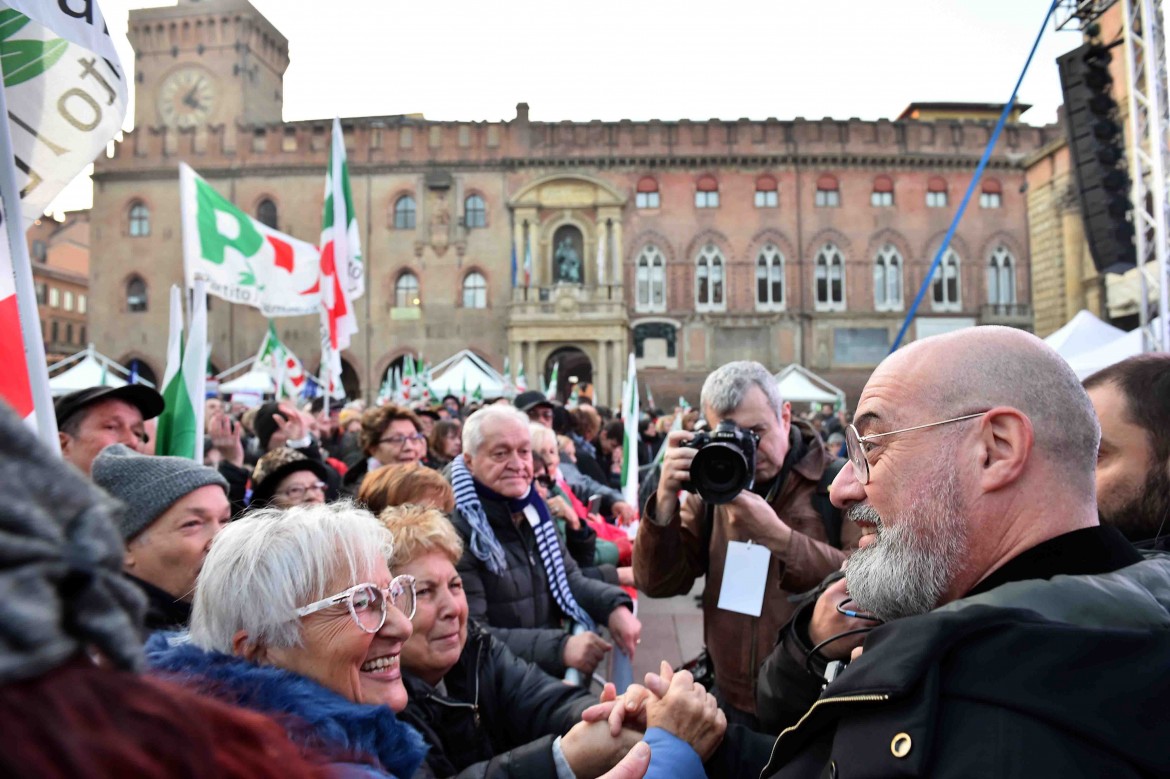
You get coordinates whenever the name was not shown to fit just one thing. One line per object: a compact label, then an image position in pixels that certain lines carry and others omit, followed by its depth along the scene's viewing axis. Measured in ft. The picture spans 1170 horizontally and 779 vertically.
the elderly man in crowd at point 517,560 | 10.79
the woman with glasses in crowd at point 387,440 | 17.38
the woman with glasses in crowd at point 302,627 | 5.59
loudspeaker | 34.81
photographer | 9.18
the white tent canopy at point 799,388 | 72.69
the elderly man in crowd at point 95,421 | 11.60
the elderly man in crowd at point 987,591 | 3.58
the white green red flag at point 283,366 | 49.04
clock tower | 108.58
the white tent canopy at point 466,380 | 63.87
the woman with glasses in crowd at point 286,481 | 12.87
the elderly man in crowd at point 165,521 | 8.55
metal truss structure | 28.32
